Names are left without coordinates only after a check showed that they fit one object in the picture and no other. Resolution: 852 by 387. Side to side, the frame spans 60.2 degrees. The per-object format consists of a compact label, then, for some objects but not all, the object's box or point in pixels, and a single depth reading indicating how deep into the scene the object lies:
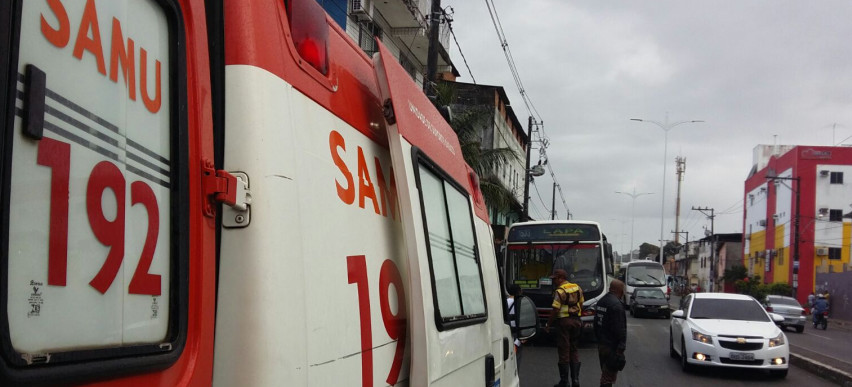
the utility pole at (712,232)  74.60
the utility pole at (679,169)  87.84
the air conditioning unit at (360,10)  21.72
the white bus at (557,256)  19.20
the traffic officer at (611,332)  9.05
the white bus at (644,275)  39.56
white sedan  12.45
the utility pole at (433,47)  12.66
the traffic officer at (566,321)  10.80
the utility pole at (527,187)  31.29
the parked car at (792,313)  30.05
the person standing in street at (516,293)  5.73
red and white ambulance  1.27
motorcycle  34.91
